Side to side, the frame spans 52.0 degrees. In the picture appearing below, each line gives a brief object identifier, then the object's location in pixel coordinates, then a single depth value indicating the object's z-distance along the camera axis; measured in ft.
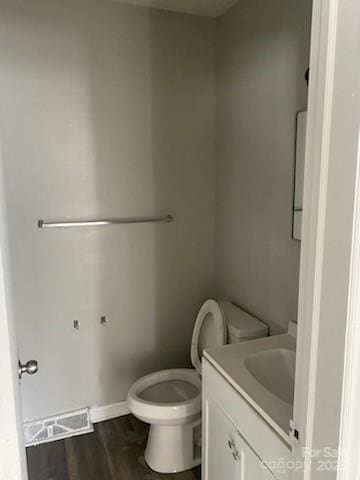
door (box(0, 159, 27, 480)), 2.34
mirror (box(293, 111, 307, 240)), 5.15
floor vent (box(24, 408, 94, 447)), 7.14
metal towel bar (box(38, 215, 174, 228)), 6.78
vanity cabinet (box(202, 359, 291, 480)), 3.61
